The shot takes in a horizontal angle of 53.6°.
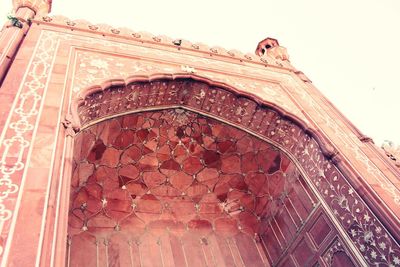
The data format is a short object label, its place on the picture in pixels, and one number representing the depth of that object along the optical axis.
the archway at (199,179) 4.54
